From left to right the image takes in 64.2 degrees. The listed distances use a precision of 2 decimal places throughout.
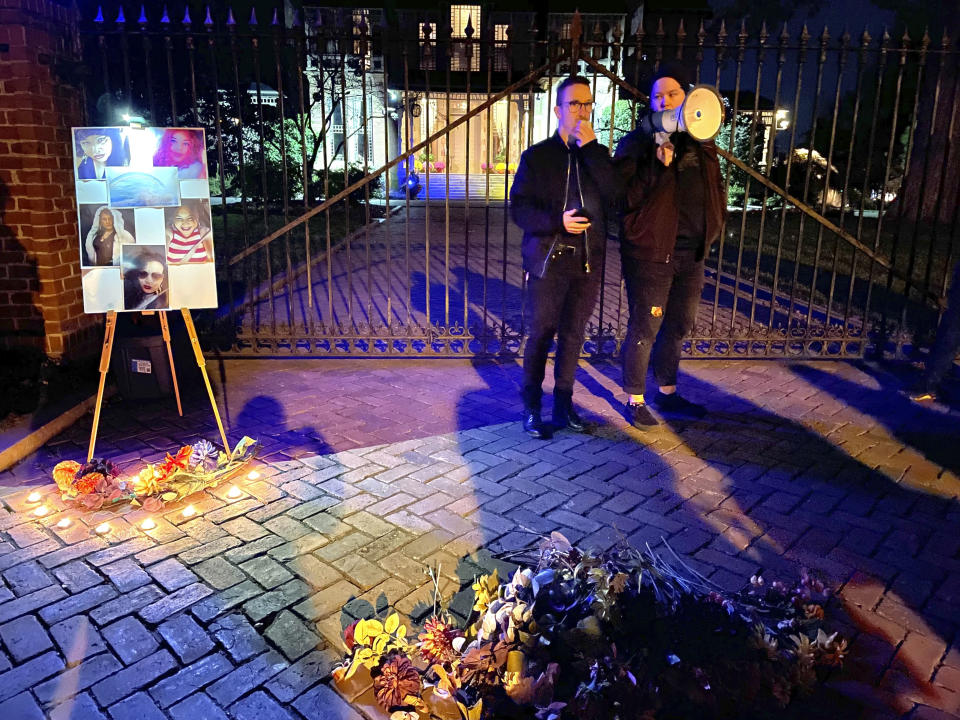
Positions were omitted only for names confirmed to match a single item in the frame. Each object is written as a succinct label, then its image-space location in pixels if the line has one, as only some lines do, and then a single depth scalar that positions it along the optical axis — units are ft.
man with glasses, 14.38
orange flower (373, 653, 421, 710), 7.88
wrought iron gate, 18.65
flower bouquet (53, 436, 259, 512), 12.03
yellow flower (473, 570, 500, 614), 8.81
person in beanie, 14.79
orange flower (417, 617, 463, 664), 8.30
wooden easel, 13.35
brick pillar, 16.56
